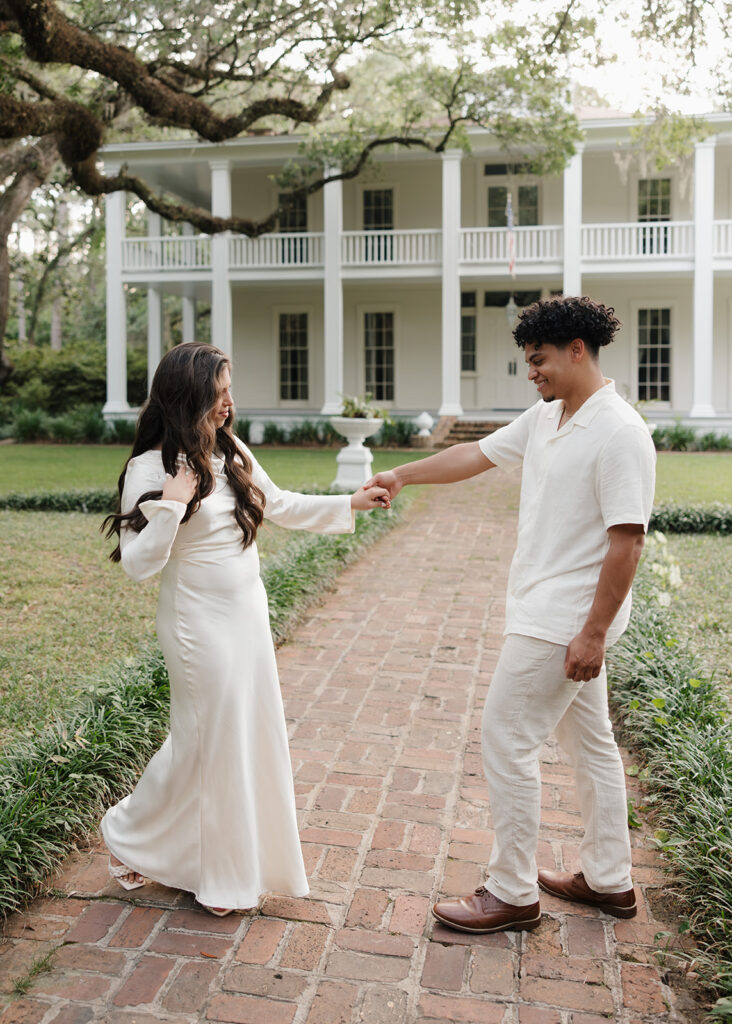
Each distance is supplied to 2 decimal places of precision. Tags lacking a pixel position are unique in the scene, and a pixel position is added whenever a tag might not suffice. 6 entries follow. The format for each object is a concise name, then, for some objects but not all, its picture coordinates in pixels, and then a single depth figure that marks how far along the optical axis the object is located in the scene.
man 2.63
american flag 18.72
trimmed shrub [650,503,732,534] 10.48
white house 19.61
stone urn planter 12.11
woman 2.87
